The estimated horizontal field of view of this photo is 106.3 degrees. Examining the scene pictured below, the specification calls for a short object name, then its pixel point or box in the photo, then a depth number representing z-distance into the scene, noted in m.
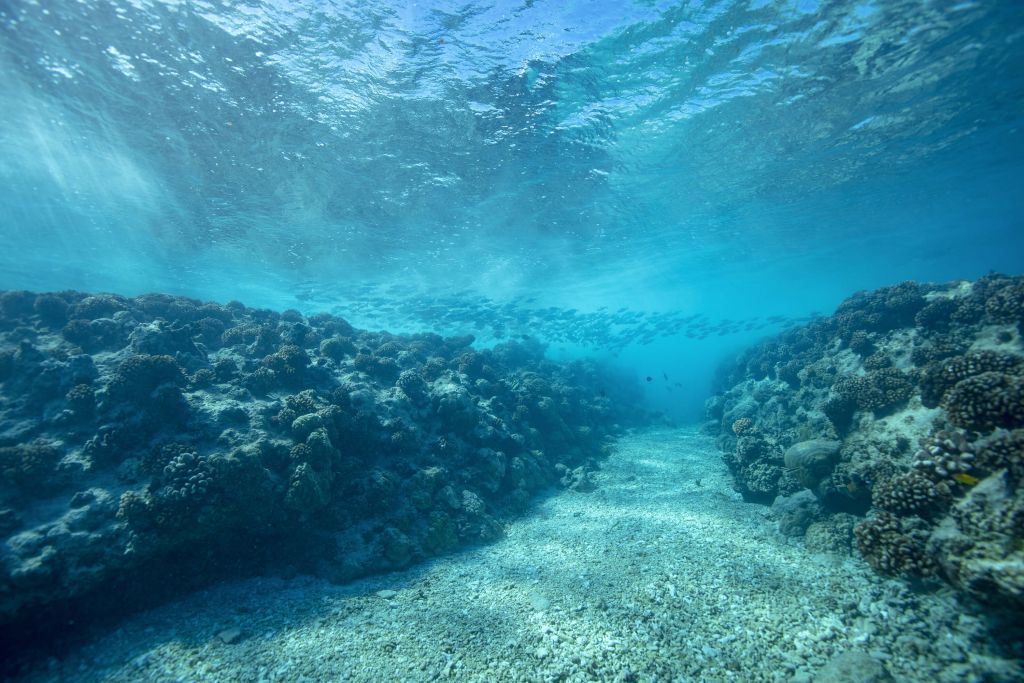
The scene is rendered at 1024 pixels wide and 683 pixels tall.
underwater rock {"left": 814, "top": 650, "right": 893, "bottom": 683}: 4.76
